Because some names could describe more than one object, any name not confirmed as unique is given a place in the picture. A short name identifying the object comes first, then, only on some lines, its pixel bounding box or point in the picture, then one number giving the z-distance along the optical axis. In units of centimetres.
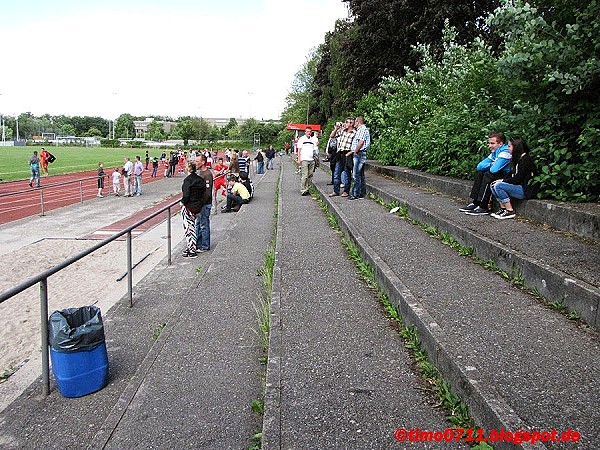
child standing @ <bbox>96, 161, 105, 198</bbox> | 2556
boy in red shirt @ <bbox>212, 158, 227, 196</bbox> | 1863
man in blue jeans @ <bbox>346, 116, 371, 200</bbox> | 1075
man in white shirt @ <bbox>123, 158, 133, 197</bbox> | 2645
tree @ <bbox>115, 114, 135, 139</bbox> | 17901
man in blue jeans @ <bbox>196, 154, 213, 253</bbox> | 1081
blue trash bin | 449
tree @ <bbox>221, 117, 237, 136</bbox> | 14702
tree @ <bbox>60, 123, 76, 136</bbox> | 18175
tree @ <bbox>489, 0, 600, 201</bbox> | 646
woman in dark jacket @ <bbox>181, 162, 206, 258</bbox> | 1030
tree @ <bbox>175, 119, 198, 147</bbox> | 12250
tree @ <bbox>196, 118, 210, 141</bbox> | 12281
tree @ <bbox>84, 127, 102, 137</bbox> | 17475
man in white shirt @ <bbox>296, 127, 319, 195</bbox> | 1319
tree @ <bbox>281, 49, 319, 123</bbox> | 8604
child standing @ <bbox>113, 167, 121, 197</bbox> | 2658
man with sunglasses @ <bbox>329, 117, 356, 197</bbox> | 1104
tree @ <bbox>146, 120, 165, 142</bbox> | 15930
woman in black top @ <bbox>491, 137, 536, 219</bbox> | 733
